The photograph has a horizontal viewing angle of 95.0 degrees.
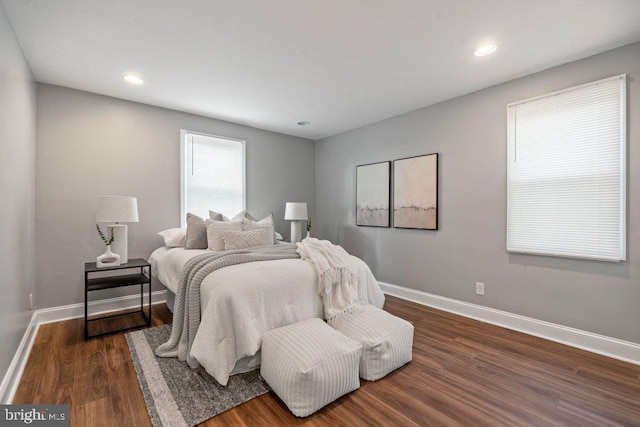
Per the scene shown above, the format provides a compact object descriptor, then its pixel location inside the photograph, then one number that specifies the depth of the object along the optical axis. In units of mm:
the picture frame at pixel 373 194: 4230
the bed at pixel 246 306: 2006
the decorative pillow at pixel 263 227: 3659
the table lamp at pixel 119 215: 2879
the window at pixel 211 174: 4016
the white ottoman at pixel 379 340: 2082
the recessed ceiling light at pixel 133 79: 2932
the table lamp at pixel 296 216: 4543
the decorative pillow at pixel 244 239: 3314
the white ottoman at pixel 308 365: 1716
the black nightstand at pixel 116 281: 2773
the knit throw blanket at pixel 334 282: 2482
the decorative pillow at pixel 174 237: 3514
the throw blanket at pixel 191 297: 2244
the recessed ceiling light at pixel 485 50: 2420
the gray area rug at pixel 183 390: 1703
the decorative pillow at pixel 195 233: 3418
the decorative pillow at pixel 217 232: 3342
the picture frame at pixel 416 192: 3678
